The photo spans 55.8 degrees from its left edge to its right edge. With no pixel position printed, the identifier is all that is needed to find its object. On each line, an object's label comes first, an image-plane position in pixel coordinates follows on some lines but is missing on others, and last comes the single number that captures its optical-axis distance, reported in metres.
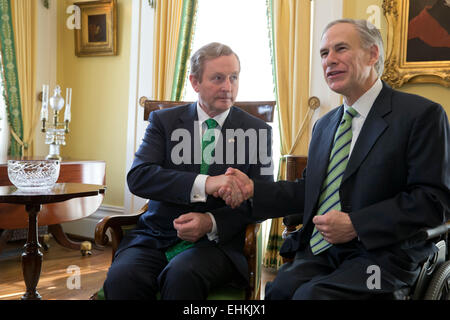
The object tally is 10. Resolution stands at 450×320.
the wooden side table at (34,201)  2.32
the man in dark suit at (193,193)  1.76
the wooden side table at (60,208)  3.48
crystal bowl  2.44
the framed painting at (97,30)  4.73
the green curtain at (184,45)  4.30
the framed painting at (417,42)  3.35
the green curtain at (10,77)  4.46
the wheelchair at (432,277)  1.50
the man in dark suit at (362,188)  1.52
